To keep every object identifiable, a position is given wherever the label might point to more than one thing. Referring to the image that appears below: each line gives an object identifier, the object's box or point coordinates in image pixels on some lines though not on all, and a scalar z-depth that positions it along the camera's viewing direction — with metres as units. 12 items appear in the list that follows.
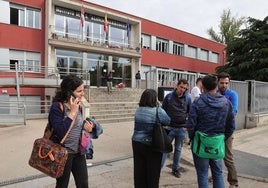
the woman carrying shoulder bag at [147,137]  3.82
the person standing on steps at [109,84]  21.33
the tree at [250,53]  24.81
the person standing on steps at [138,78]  26.11
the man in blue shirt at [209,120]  3.85
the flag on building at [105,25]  24.97
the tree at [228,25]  45.84
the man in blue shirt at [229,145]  4.88
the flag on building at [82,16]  23.33
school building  20.17
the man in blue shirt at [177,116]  5.61
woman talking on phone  3.15
